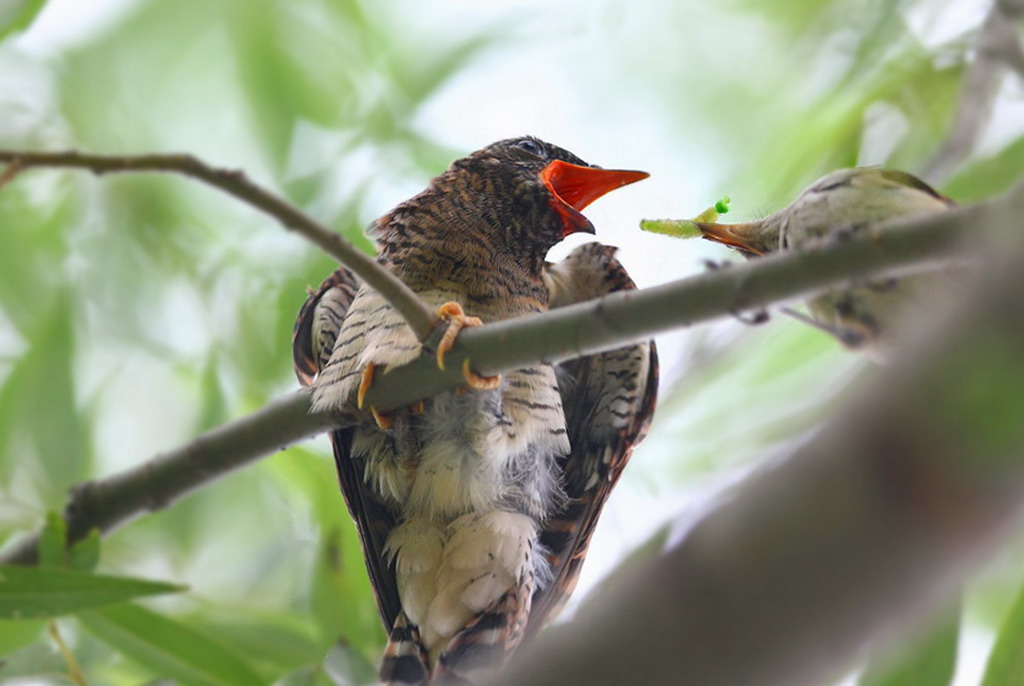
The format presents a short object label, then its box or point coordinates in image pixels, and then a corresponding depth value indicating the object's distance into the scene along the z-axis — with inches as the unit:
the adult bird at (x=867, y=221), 186.0
